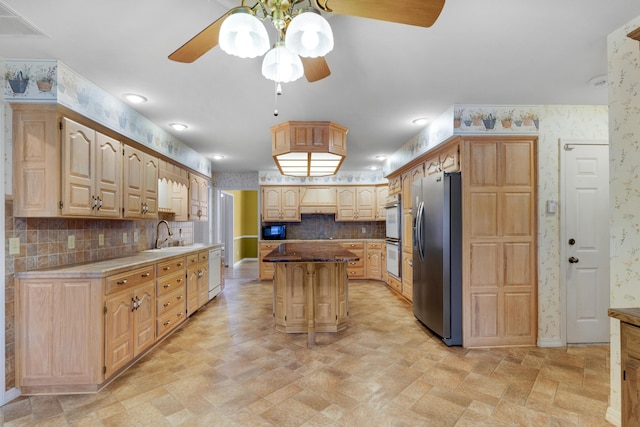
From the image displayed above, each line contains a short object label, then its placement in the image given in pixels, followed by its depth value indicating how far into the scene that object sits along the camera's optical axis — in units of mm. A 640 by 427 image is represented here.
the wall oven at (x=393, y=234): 5340
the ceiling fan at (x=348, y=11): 1184
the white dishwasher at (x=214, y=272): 4809
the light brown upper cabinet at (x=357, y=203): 6910
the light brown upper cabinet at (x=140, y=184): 3119
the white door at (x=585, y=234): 3113
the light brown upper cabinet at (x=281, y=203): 6805
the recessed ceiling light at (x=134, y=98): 2869
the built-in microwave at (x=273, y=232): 6801
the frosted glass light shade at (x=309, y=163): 3592
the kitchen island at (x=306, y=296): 3506
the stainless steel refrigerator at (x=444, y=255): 3174
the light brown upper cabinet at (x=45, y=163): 2275
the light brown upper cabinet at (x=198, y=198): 4934
